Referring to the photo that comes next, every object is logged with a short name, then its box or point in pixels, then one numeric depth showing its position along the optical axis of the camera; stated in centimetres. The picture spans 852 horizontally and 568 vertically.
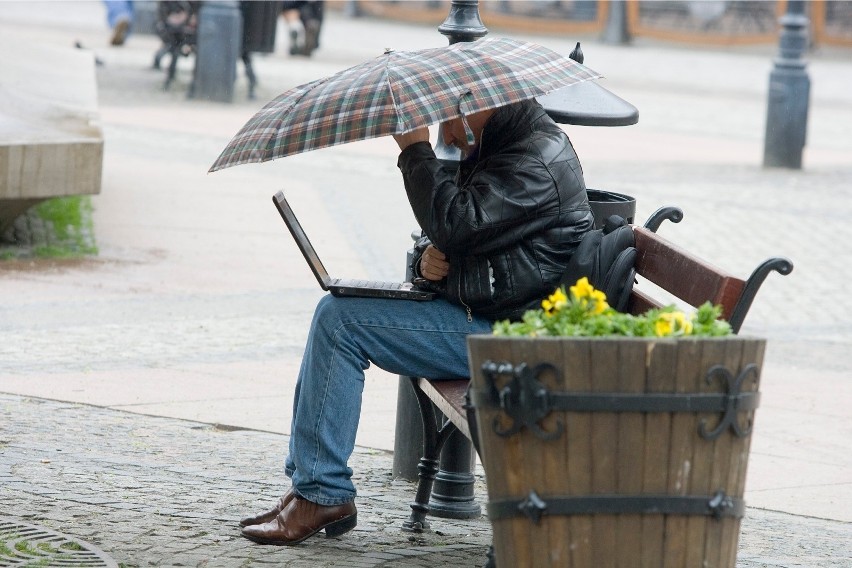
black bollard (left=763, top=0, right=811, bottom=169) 2702
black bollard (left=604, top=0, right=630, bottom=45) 5644
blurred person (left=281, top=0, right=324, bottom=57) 3847
